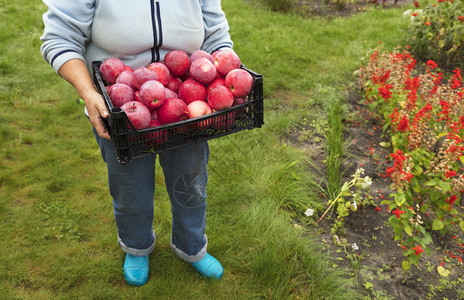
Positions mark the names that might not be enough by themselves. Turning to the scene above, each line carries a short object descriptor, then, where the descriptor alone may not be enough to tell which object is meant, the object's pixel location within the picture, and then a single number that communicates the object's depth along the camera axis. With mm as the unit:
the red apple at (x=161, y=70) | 1470
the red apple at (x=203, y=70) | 1481
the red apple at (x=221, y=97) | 1389
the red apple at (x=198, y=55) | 1572
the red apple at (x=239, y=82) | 1428
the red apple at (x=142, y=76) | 1391
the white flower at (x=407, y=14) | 5683
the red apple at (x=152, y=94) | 1341
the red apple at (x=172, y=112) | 1356
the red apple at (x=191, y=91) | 1471
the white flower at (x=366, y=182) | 2539
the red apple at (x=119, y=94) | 1346
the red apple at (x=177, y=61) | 1521
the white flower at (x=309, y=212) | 2536
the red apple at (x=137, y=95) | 1403
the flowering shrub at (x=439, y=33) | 4641
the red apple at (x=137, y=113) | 1273
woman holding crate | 1452
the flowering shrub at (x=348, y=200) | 2533
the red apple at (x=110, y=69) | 1426
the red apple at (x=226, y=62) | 1525
